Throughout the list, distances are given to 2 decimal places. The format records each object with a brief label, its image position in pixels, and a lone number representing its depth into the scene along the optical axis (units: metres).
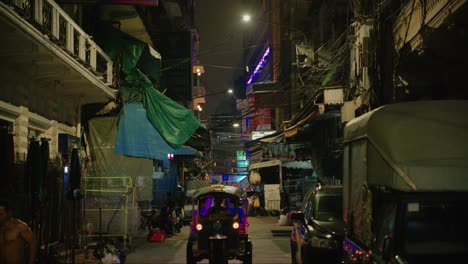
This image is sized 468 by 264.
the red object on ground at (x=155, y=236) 18.87
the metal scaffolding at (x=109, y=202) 16.80
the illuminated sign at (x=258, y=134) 39.73
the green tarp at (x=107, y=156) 17.70
